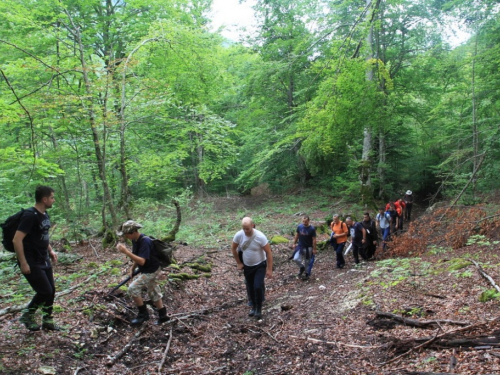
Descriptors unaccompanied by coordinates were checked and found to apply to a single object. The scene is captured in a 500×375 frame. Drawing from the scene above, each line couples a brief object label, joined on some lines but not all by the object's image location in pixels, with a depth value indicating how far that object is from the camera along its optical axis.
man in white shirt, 5.96
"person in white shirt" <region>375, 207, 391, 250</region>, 11.53
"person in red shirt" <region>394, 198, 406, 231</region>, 13.34
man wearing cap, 5.15
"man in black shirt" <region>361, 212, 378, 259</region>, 10.13
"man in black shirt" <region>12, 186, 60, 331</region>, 4.21
